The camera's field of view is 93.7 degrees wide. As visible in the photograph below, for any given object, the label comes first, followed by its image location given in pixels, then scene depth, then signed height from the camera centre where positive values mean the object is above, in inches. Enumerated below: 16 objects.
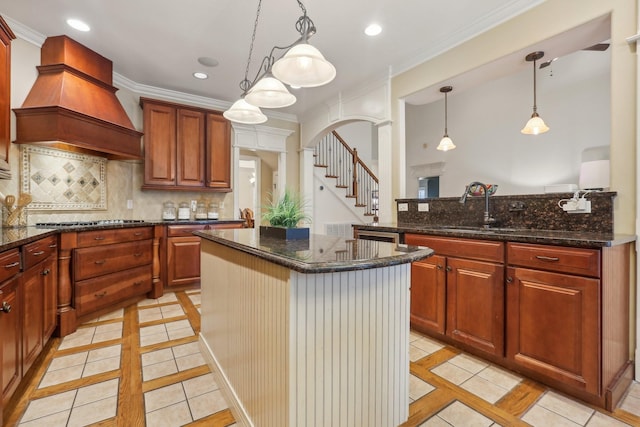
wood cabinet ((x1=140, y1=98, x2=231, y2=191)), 152.0 +34.4
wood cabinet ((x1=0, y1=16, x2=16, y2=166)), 88.4 +38.5
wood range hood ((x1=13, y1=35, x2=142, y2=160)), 106.8 +40.1
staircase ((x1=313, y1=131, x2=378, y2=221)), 253.9 +36.2
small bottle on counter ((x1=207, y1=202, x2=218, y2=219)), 178.2 +0.4
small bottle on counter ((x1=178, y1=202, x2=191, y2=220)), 168.7 -0.2
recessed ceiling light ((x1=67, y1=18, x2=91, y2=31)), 106.7 +67.9
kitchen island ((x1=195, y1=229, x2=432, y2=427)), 43.0 -19.6
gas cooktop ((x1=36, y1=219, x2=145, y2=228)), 115.5 -4.9
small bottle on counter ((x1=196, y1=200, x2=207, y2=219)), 178.4 +1.0
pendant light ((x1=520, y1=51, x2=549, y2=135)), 150.8 +43.6
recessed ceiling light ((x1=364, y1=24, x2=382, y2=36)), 110.3 +68.4
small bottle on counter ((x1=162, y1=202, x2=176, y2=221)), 164.4 +0.3
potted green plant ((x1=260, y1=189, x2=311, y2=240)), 68.1 -1.5
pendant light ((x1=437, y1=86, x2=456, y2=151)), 200.3 +45.3
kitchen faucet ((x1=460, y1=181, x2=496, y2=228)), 99.7 +1.4
